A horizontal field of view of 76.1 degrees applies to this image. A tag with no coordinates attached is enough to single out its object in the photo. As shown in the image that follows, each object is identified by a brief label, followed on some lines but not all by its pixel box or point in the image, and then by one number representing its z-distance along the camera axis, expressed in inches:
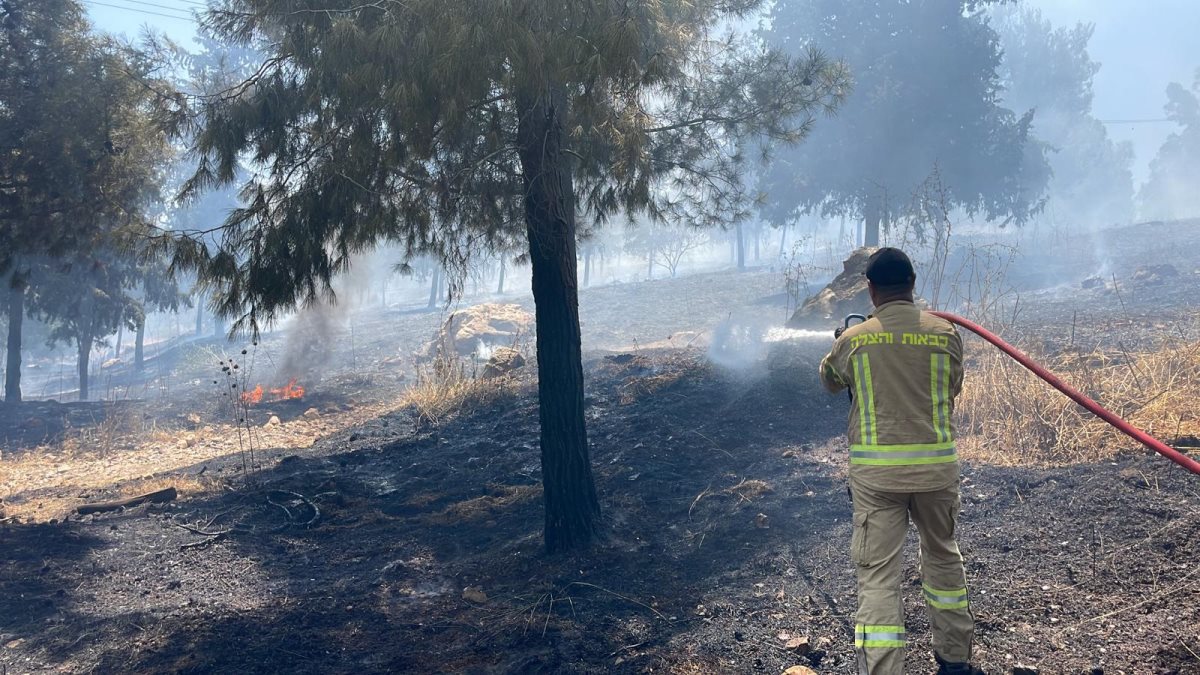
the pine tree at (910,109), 1002.7
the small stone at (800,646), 150.3
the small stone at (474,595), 195.6
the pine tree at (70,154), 280.7
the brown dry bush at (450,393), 437.7
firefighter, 126.6
